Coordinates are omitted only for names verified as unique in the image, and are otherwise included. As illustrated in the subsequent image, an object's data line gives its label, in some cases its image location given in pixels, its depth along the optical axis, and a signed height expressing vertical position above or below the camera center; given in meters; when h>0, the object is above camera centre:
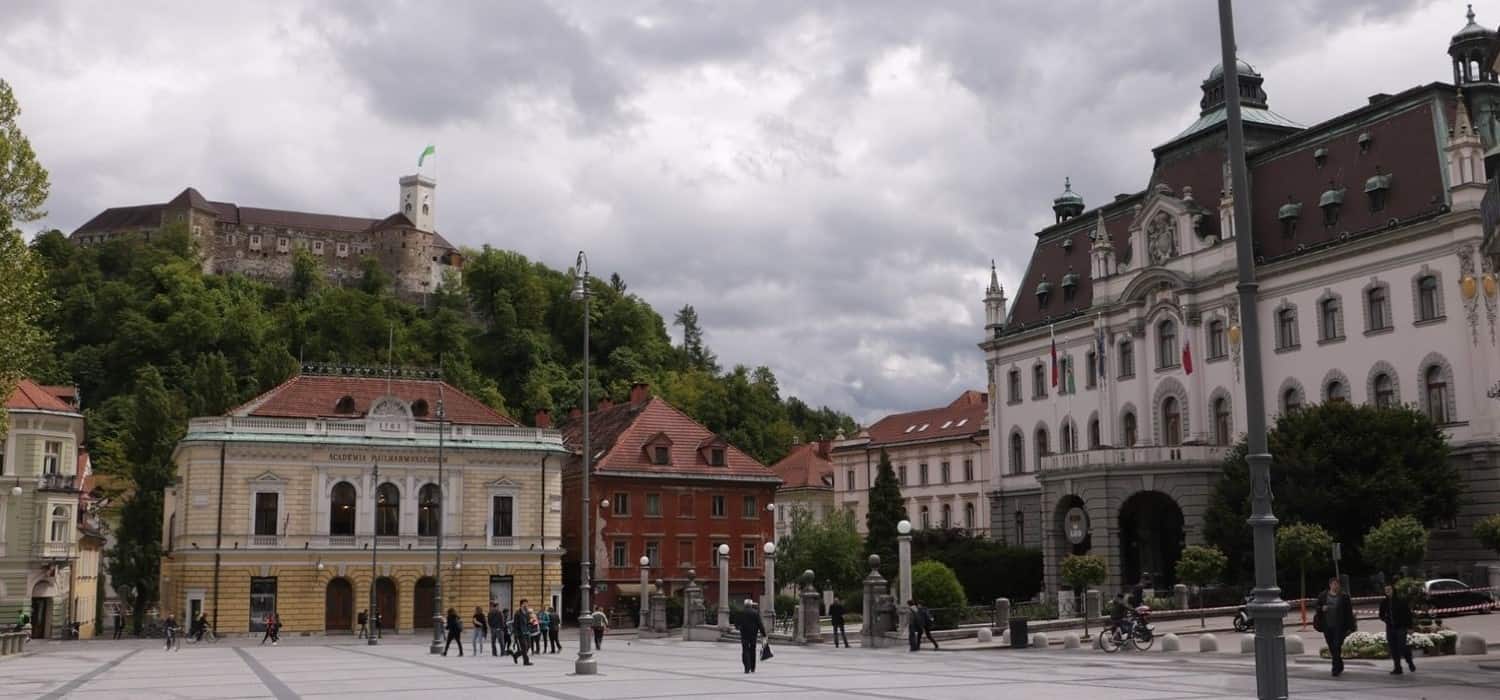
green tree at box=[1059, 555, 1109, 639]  44.91 -0.65
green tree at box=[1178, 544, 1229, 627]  42.34 -0.47
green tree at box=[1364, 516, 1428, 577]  41.44 +0.10
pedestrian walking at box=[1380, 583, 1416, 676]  22.38 -1.27
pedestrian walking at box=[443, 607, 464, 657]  38.02 -1.91
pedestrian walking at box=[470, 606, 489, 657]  39.91 -2.10
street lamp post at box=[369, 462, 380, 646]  48.72 -1.39
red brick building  65.44 +2.38
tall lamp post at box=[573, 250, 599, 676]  27.05 -1.74
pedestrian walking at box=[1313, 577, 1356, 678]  22.86 -1.22
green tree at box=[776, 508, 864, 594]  69.25 -0.10
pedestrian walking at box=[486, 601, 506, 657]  38.06 -1.99
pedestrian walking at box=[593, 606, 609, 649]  41.38 -2.12
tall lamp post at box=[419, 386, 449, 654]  39.12 -1.93
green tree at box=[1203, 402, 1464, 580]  46.03 +2.46
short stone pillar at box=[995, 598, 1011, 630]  39.75 -1.82
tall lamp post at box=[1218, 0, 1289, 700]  10.90 +0.74
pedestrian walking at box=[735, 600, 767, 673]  27.45 -1.53
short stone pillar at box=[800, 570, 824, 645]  40.88 -1.79
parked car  37.34 -1.43
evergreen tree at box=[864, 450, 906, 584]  71.62 +2.18
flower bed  25.59 -1.83
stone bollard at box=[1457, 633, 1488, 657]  25.59 -1.84
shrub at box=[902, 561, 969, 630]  44.53 -1.20
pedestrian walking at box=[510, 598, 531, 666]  32.41 -1.79
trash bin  34.72 -2.14
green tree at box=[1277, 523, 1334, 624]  39.50 +0.01
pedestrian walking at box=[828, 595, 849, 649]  38.81 -1.79
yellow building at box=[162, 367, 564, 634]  55.84 +2.07
